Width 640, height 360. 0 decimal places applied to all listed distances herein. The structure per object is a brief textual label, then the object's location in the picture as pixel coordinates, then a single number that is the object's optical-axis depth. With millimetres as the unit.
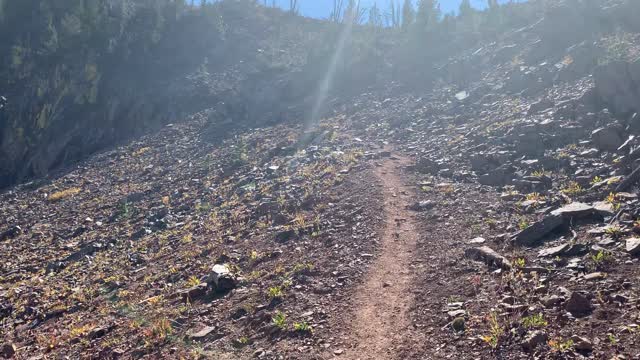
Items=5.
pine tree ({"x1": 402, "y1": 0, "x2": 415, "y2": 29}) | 61000
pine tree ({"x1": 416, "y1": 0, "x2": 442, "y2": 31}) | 54500
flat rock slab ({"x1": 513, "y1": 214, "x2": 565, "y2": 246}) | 12320
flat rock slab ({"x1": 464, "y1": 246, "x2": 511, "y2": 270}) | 11383
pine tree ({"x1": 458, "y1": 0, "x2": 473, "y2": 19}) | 56500
